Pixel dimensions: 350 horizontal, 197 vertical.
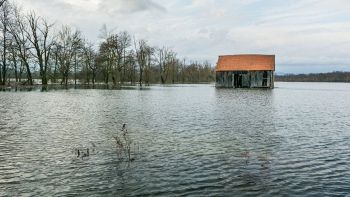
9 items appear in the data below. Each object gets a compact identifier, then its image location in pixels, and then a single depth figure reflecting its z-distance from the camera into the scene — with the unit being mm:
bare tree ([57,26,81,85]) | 86500
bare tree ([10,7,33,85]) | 69138
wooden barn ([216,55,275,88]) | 82625
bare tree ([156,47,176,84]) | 132875
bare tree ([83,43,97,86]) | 93875
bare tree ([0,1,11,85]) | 64119
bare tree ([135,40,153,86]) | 110875
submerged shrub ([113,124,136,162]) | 12188
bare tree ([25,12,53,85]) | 73750
